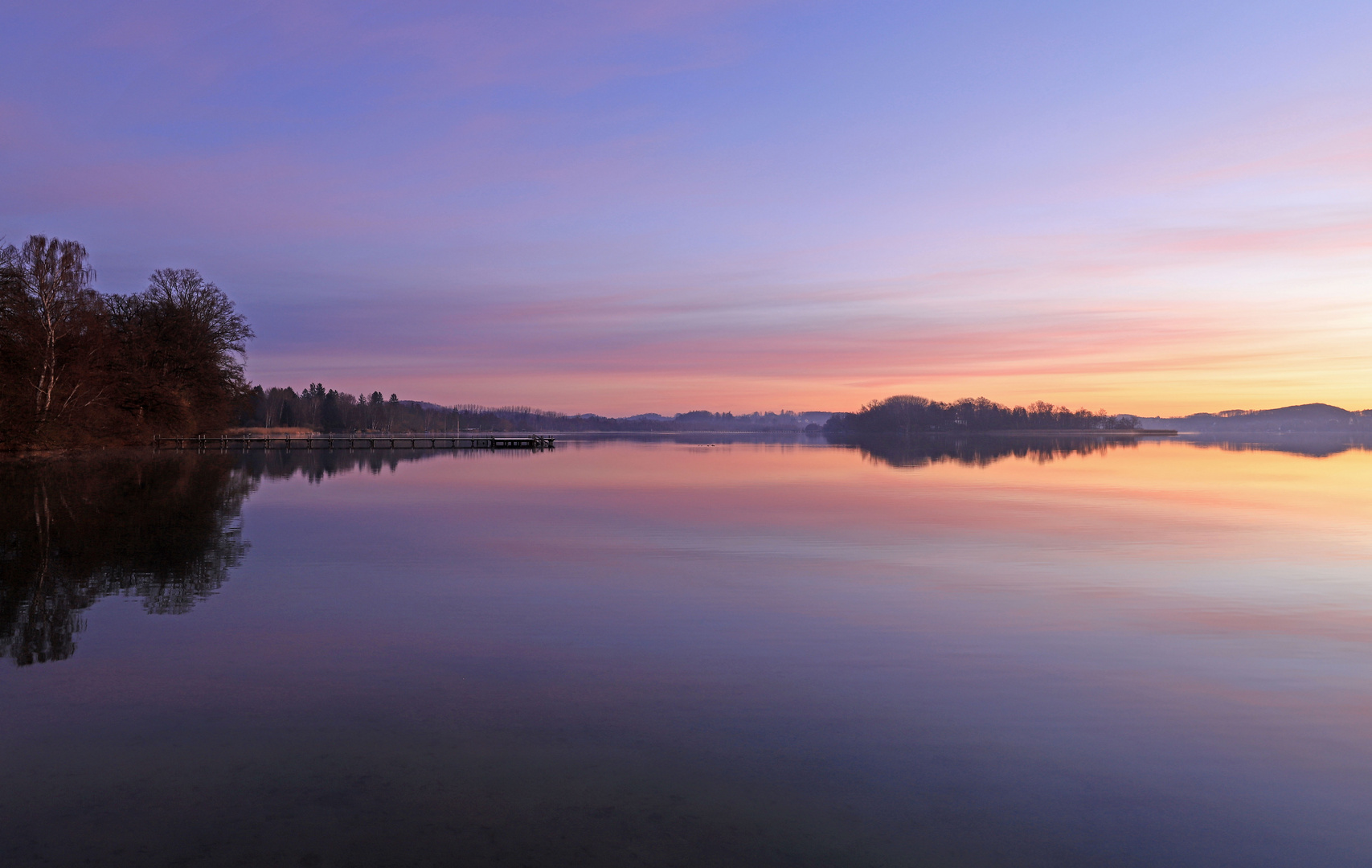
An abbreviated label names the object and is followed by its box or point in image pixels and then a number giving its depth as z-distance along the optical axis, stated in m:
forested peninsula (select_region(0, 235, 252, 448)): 42.66
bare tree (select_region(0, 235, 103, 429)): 42.03
